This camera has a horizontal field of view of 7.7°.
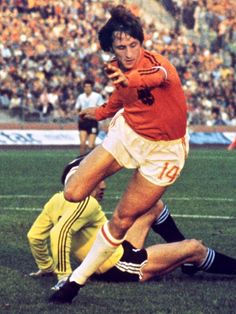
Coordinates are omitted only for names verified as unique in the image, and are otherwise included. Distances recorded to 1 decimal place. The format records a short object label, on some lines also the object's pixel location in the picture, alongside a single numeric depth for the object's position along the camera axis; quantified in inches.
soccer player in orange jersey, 568.2
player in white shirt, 1884.9
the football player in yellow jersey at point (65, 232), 601.6
